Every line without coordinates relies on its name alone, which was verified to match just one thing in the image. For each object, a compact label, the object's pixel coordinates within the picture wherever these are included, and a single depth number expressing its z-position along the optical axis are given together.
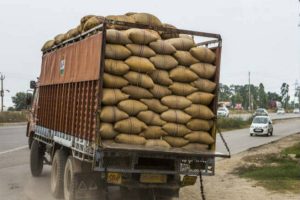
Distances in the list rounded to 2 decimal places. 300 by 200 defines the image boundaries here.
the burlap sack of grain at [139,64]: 8.34
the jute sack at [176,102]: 8.55
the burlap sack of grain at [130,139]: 8.14
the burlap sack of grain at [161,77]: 8.56
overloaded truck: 8.12
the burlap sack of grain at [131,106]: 8.18
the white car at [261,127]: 40.00
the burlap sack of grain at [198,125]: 8.73
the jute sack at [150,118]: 8.32
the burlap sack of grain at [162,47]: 8.59
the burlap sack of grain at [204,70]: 8.91
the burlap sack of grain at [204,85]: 8.92
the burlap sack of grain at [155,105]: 8.43
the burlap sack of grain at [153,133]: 8.37
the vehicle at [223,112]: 72.50
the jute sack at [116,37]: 8.23
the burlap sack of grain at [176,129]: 8.49
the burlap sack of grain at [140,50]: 8.40
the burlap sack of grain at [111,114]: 8.02
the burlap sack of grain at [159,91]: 8.52
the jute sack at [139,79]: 8.35
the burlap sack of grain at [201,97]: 8.82
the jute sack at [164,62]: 8.56
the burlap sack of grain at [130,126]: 8.09
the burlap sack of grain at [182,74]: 8.68
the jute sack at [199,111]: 8.72
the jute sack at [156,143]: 8.35
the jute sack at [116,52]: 8.18
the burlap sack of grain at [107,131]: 7.99
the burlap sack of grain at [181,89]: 8.68
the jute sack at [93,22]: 9.14
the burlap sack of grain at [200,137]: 8.69
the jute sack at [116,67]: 8.18
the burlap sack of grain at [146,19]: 9.24
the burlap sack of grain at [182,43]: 8.84
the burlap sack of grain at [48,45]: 12.48
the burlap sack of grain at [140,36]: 8.38
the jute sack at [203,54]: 8.91
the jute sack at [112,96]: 8.09
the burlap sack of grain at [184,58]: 8.80
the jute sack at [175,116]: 8.50
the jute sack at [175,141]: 8.55
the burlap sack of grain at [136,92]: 8.33
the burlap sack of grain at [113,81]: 8.17
